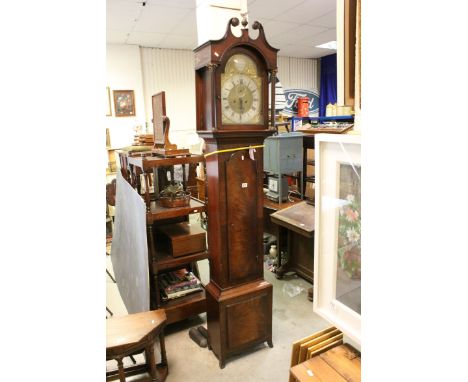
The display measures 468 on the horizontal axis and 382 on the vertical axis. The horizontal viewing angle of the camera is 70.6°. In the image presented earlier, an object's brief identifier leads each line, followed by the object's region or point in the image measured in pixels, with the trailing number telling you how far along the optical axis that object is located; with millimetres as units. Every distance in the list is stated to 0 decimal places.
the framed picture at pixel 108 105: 5582
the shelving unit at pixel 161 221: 2150
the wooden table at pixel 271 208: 3624
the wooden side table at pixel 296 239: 3015
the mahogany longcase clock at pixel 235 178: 1805
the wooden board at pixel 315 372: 912
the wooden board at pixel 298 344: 1139
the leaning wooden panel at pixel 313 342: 1107
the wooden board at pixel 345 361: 903
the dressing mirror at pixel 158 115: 2211
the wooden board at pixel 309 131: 3524
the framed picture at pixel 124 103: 5668
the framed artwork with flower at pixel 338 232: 637
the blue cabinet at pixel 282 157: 3578
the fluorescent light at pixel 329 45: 6148
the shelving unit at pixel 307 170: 3657
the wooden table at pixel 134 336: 1610
